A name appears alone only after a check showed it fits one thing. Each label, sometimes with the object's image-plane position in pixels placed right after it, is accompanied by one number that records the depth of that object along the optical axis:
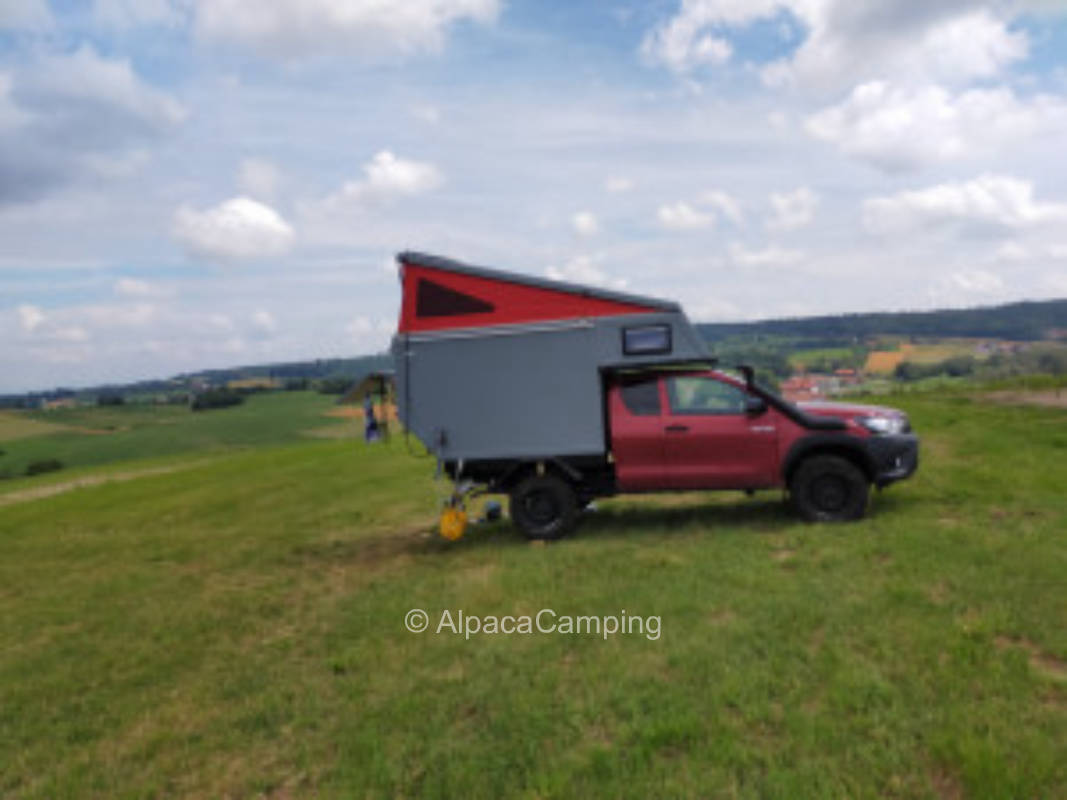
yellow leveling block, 9.55
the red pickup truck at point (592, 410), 8.63
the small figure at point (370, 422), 9.86
